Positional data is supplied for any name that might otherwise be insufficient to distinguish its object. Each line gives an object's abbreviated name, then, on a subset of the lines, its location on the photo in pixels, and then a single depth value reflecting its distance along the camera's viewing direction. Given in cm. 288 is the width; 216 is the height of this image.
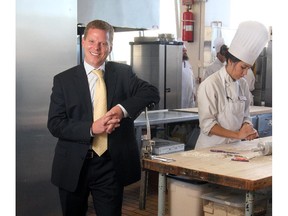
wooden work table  213
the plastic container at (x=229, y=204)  245
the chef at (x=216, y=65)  655
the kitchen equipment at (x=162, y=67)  662
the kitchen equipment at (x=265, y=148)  265
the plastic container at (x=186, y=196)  262
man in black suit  217
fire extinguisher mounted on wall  797
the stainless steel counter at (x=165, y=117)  438
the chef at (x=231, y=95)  302
